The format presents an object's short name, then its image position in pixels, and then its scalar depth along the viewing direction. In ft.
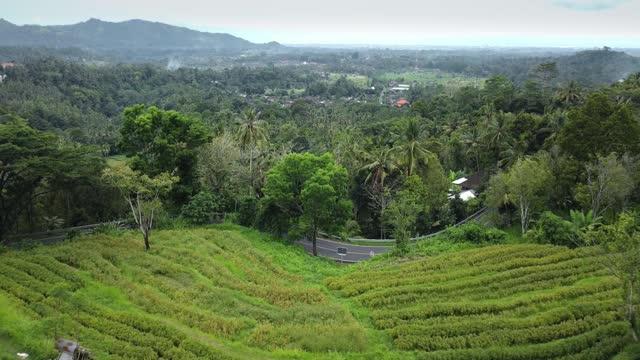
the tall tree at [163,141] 132.67
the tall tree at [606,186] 104.63
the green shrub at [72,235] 100.68
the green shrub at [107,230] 109.09
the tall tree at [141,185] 97.19
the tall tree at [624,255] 64.75
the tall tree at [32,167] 95.67
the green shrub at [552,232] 104.68
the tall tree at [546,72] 293.84
